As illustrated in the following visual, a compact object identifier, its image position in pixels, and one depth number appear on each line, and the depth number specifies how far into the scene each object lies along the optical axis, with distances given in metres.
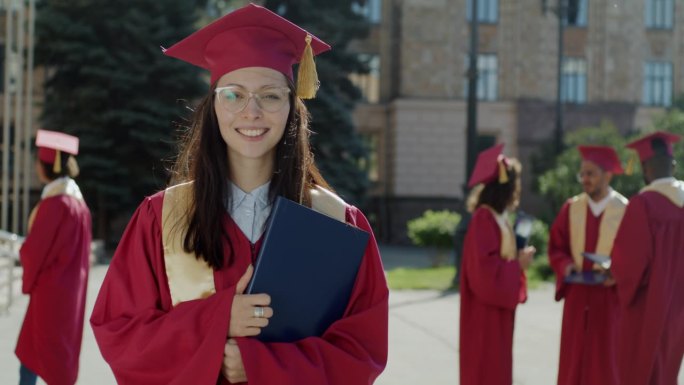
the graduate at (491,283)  6.25
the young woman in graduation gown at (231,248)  2.61
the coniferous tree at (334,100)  28.06
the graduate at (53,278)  6.55
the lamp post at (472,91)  16.20
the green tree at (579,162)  18.44
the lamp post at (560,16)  24.84
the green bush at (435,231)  20.14
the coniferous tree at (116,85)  24.11
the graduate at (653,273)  5.90
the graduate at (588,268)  6.54
